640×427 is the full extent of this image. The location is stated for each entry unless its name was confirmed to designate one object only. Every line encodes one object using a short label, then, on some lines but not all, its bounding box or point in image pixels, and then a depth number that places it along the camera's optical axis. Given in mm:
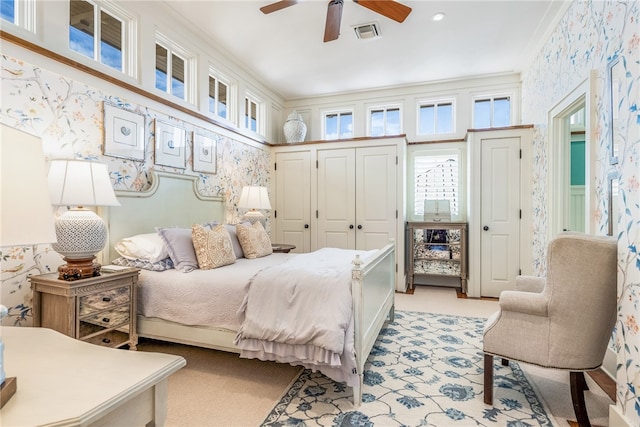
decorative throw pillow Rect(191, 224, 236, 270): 2438
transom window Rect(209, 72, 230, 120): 3895
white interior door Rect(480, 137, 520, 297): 4055
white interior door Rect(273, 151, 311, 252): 4980
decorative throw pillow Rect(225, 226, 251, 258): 3040
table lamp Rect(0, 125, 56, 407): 650
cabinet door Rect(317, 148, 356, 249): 4750
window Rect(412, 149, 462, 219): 4867
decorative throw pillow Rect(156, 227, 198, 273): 2406
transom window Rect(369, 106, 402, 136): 5129
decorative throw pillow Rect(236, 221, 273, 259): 3062
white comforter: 1772
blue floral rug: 1718
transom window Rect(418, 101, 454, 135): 4910
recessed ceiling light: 3158
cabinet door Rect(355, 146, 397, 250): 4559
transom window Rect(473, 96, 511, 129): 4688
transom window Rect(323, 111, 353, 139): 5359
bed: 1878
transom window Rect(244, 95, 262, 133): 4670
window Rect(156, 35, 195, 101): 3182
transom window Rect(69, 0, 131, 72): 2438
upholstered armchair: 1599
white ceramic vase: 5074
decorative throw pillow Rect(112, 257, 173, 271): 2395
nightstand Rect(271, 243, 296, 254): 3894
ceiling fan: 2451
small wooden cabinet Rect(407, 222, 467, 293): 4445
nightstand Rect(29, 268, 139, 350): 1844
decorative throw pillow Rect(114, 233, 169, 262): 2424
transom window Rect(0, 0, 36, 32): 2027
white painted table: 632
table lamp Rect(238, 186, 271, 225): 3730
